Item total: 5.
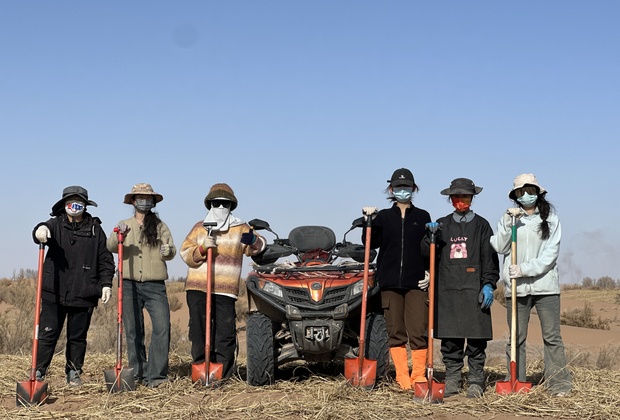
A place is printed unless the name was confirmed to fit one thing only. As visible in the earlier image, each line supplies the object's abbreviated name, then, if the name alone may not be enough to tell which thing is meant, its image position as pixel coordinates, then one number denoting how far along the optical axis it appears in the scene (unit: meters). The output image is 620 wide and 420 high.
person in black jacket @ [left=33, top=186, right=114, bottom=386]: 9.14
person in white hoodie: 8.34
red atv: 8.73
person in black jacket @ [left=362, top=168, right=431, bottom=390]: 8.73
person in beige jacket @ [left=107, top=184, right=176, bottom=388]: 9.25
